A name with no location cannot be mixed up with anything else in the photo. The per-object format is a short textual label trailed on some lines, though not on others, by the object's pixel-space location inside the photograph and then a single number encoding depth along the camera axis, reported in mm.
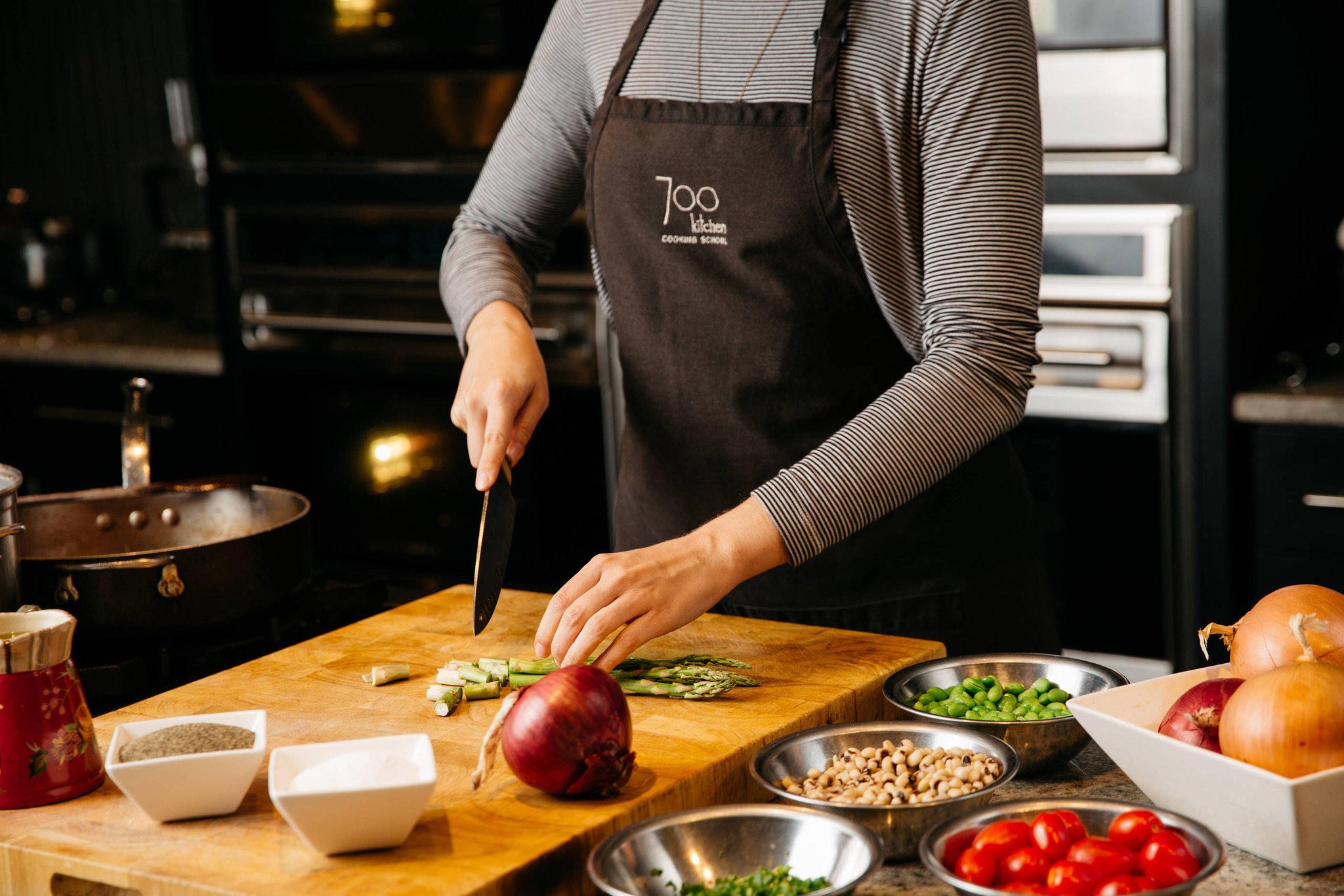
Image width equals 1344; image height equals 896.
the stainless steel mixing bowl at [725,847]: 868
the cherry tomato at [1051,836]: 833
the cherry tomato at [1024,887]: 805
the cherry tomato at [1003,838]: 825
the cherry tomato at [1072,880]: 793
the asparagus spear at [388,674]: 1282
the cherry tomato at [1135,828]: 836
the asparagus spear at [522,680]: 1250
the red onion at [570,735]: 971
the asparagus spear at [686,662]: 1279
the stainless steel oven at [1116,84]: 2166
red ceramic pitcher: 1026
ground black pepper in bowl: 992
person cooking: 1261
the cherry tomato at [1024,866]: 812
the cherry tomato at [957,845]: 844
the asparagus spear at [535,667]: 1255
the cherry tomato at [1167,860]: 790
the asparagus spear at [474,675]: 1245
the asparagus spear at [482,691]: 1230
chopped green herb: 859
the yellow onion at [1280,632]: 944
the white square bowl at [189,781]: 957
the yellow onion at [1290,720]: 855
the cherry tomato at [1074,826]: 850
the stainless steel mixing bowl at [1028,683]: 1038
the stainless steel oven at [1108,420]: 2250
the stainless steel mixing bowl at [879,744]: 916
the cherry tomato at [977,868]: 812
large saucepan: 1361
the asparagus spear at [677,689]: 1207
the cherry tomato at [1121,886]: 782
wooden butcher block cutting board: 925
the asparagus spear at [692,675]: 1230
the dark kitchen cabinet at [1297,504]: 2174
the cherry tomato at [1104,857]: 804
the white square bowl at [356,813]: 891
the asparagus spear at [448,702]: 1200
